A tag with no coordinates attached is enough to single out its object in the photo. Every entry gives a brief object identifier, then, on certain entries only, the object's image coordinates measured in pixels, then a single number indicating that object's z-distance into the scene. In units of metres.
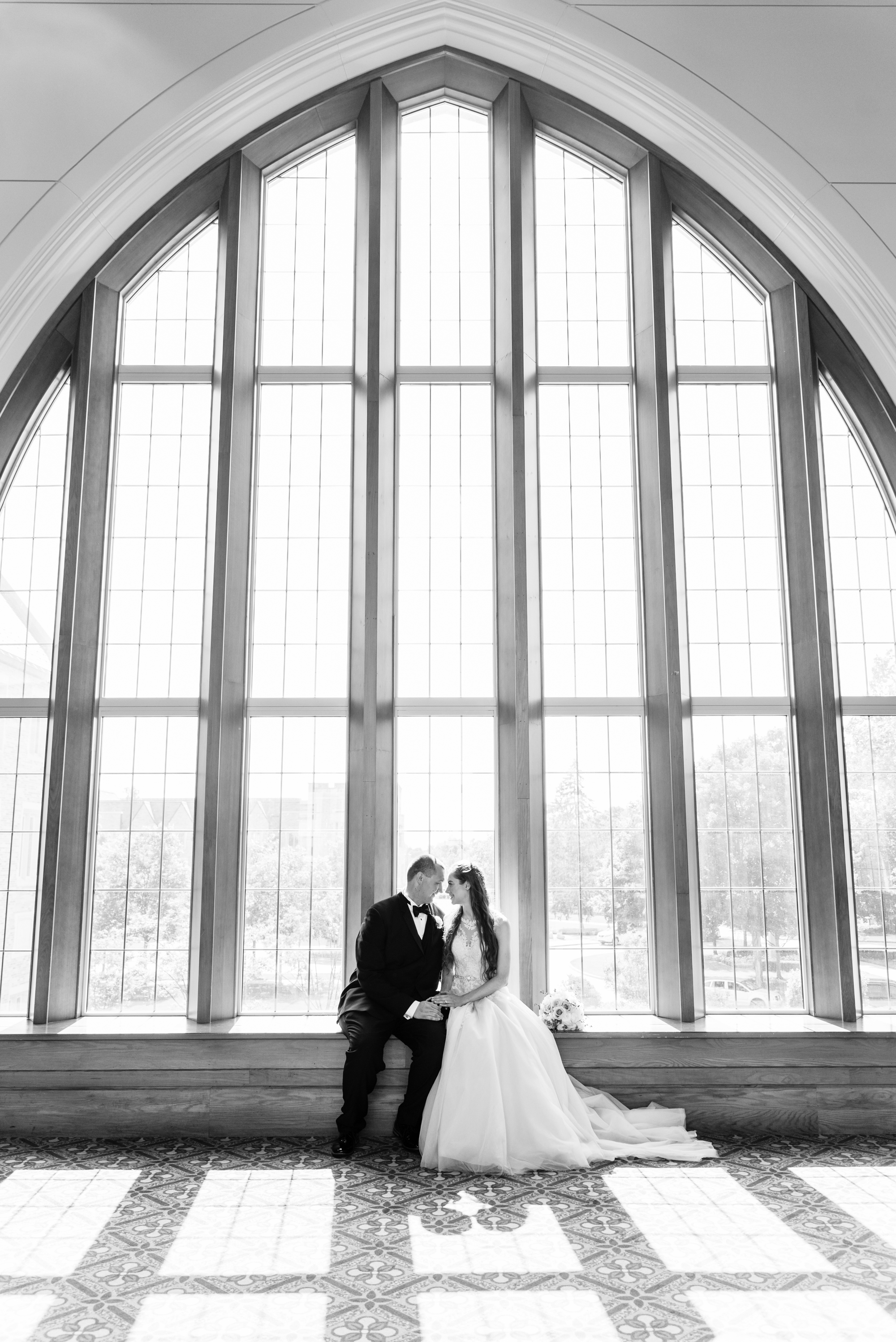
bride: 4.45
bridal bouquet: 5.25
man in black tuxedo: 4.82
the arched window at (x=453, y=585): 5.83
